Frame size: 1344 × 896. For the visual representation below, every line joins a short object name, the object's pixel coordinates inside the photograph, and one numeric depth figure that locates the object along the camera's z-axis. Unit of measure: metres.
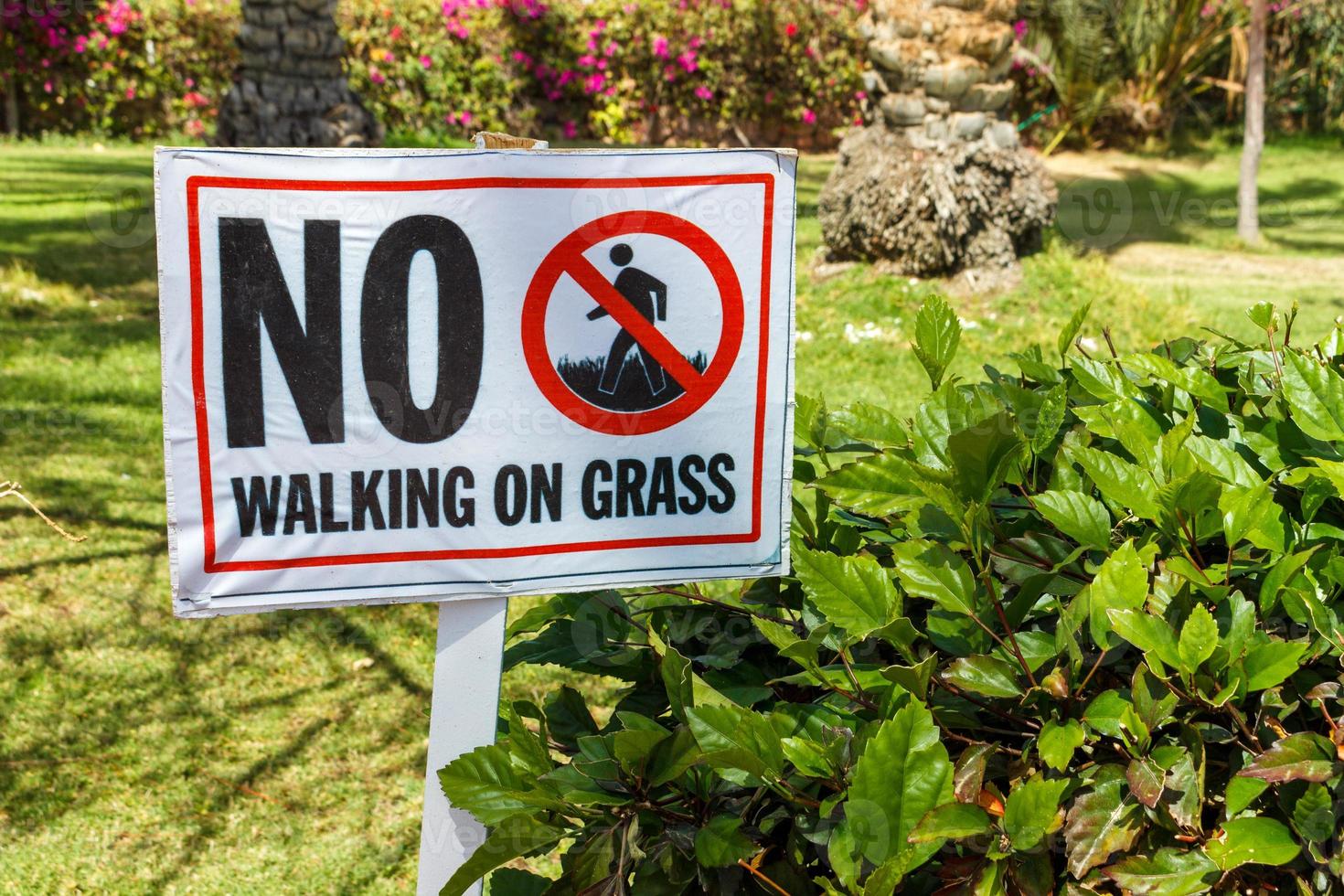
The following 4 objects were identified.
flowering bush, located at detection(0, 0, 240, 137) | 11.73
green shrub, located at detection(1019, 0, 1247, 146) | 13.64
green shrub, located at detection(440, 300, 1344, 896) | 1.20
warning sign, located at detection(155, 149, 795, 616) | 1.56
